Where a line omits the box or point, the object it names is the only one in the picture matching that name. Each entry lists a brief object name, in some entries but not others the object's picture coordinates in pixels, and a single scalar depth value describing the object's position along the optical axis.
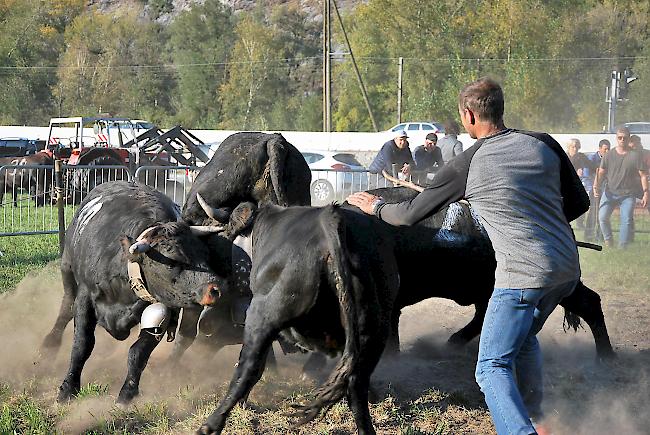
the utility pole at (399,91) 47.64
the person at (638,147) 14.98
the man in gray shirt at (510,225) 4.21
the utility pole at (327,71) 38.44
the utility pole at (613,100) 27.88
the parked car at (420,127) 39.08
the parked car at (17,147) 27.31
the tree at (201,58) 63.41
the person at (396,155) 12.89
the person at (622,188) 14.34
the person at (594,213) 15.41
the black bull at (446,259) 6.11
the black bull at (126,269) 5.52
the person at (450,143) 13.70
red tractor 21.61
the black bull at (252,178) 6.24
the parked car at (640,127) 23.17
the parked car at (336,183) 13.85
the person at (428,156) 13.47
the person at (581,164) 16.03
